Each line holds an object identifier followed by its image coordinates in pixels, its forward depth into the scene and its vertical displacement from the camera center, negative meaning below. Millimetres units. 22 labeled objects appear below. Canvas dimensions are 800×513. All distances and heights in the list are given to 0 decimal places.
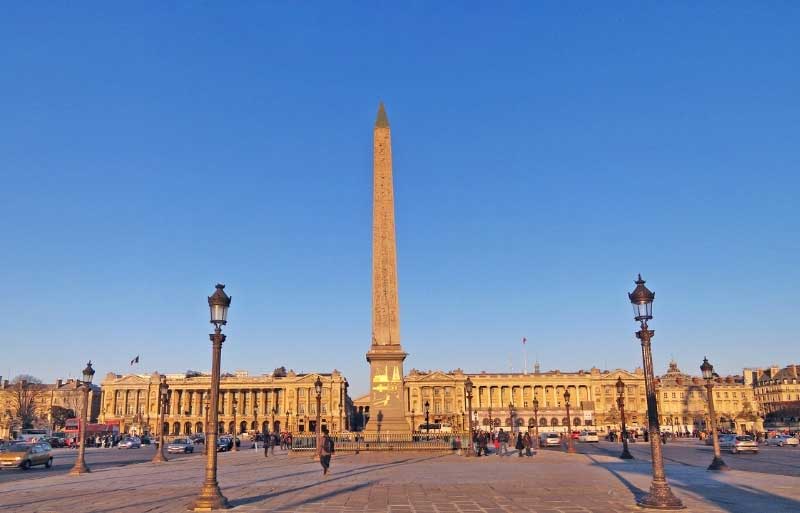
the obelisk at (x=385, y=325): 33969 +3970
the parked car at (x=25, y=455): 31547 -1830
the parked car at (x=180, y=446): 51188 -2536
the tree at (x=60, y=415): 126212 -279
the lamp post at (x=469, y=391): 35844 +762
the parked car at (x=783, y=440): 56906 -3330
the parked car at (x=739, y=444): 40781 -2535
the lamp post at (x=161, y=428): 37781 -905
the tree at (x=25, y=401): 110319 +2323
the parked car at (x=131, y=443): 68950 -3050
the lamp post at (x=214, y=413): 14180 -53
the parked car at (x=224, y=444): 54184 -2618
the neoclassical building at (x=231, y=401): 144375 +1904
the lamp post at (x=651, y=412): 13922 -240
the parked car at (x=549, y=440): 56406 -2906
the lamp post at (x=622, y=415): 34597 -757
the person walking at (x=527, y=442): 37906 -2010
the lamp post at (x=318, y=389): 34647 +1014
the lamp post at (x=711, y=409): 25625 -343
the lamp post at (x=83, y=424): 27531 -437
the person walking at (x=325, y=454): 22500 -1444
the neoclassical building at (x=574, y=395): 144750 +1678
